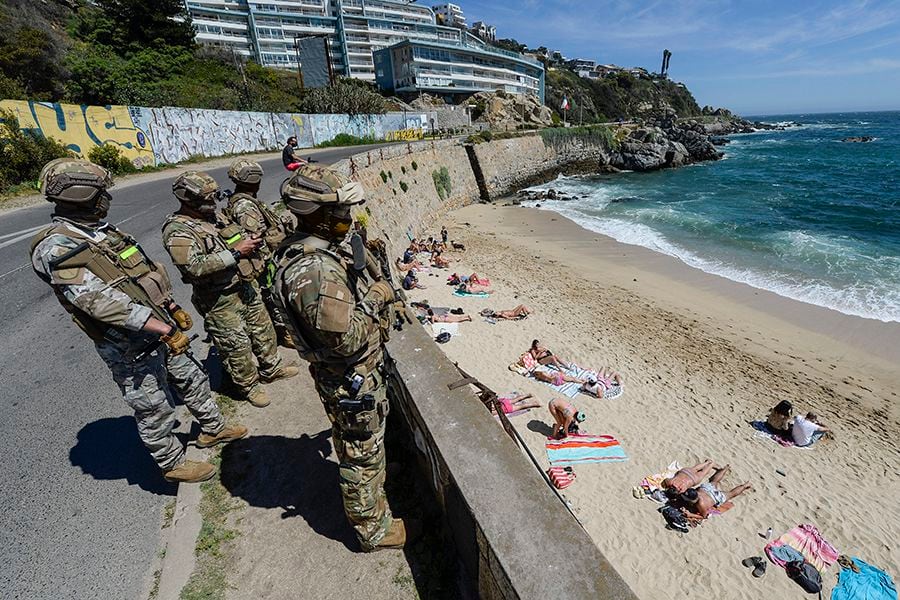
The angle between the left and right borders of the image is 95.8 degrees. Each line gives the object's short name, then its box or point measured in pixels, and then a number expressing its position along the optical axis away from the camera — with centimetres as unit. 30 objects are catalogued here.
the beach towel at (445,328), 1021
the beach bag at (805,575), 472
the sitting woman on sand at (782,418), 707
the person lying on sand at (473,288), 1278
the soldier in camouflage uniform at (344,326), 232
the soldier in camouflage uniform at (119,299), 281
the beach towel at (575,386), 800
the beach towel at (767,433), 702
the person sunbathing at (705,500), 550
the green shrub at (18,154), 1463
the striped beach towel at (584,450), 643
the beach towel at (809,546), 505
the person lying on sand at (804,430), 690
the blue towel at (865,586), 466
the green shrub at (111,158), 1795
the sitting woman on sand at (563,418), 665
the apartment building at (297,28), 6003
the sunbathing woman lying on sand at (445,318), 1064
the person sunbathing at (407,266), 1396
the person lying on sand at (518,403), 744
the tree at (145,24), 3581
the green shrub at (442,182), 2352
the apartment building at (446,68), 5784
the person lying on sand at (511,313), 1110
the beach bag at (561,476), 593
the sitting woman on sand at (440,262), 1491
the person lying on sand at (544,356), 884
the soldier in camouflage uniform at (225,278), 392
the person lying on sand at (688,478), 577
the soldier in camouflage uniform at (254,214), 483
